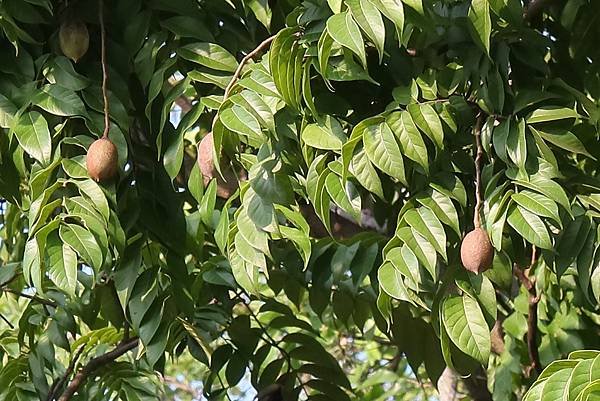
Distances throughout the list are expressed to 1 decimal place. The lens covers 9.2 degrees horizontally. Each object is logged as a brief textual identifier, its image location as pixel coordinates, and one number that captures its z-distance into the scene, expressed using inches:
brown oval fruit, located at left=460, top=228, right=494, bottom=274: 198.4
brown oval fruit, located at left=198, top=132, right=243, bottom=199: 204.0
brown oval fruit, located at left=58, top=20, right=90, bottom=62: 209.7
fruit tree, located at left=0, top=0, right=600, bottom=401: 199.4
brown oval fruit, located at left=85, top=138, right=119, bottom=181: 203.4
